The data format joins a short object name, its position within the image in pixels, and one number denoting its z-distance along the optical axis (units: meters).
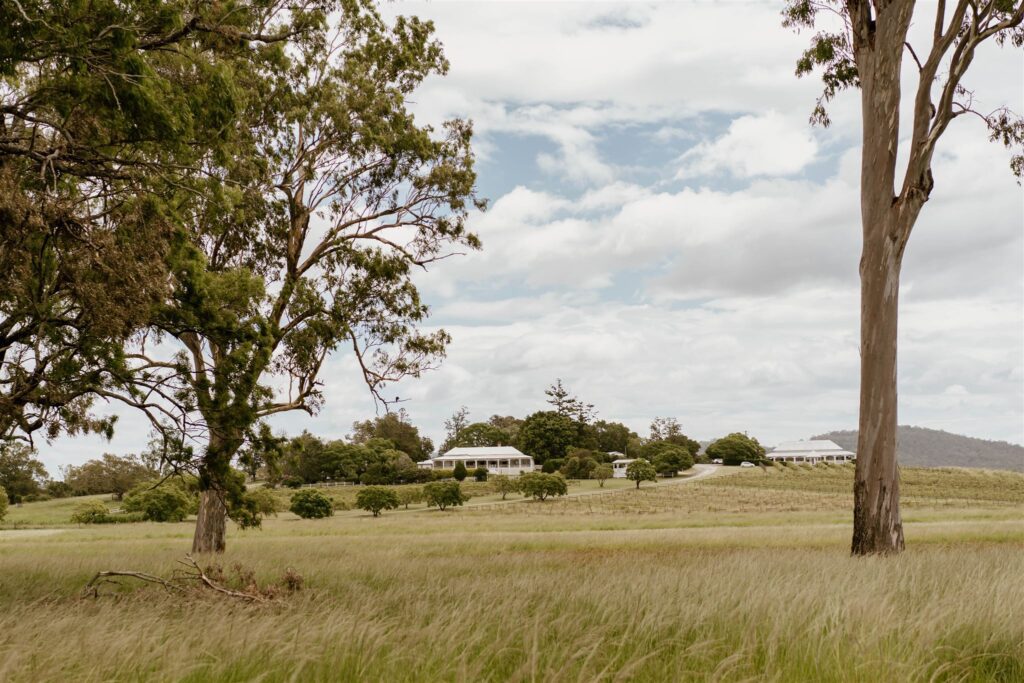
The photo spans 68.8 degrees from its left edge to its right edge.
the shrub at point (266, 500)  43.27
